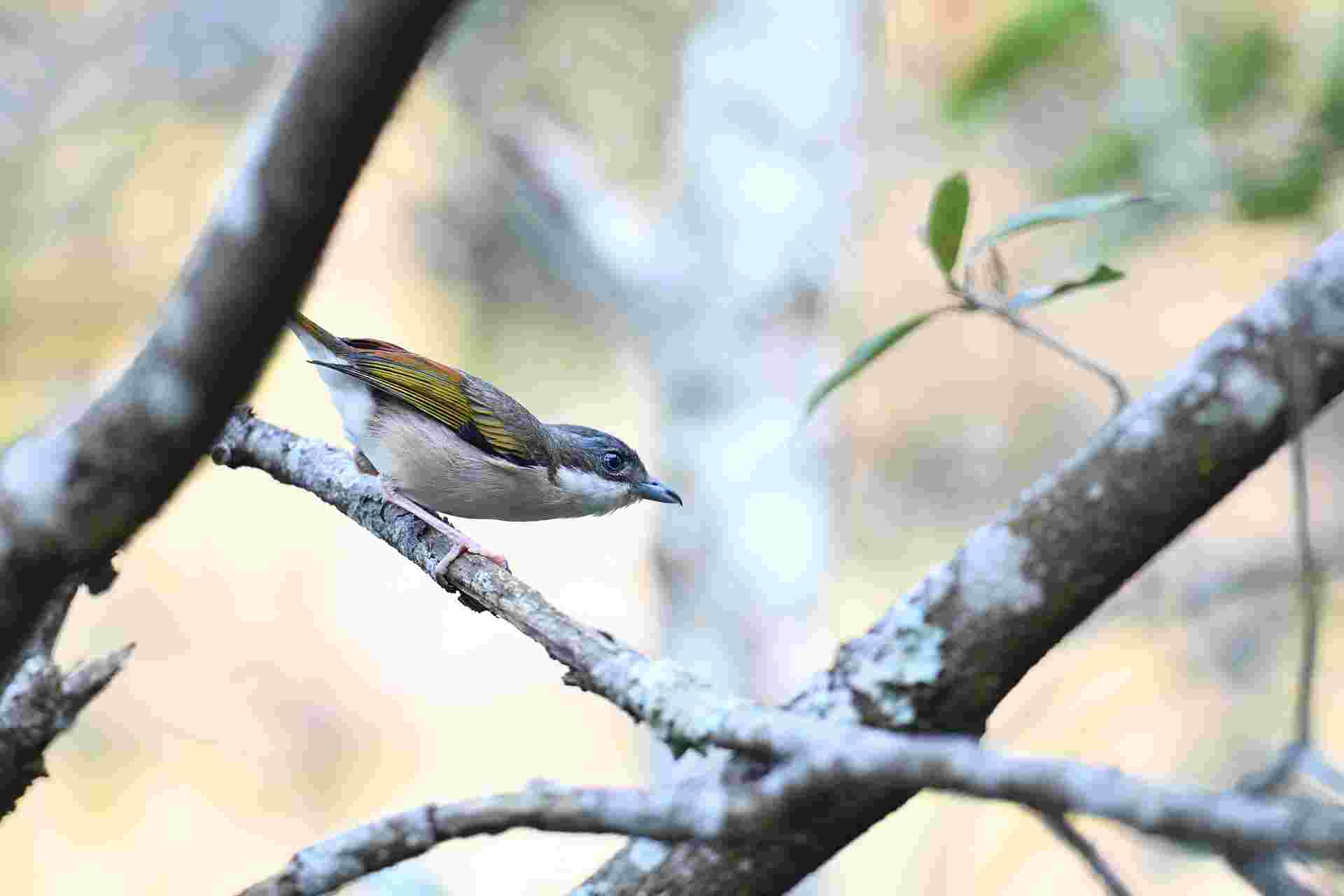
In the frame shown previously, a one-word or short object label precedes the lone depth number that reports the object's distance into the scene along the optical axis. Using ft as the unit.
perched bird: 30.68
